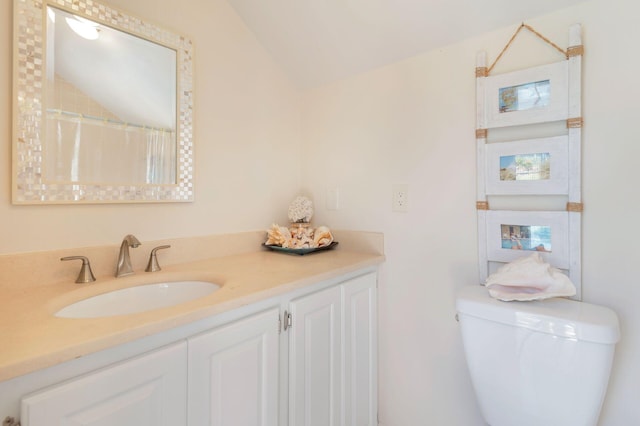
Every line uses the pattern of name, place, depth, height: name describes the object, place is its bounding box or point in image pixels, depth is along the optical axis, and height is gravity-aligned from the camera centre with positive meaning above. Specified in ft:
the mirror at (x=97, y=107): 3.13 +1.23
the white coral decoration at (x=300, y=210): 5.49 +0.06
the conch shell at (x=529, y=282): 3.08 -0.69
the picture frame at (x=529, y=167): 3.47 +0.56
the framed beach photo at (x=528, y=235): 3.47 -0.25
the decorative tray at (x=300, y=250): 4.85 -0.58
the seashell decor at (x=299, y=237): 5.04 -0.39
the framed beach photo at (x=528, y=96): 3.47 +1.41
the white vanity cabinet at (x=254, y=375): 2.07 -1.39
